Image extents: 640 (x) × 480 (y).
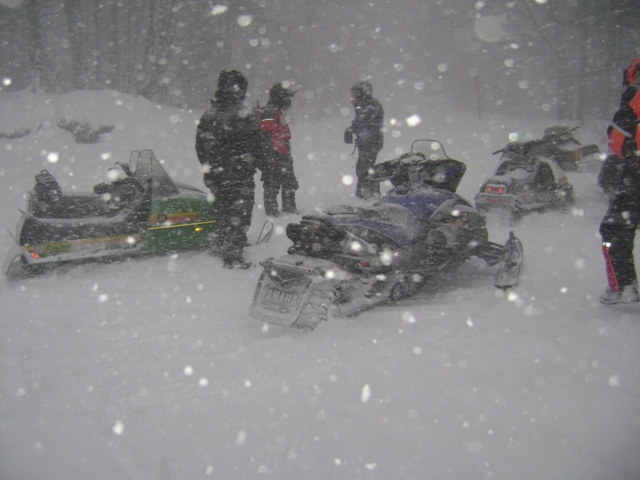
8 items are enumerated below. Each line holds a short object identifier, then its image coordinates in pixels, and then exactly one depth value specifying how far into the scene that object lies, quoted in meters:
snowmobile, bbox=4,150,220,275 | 4.20
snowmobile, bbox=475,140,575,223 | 5.74
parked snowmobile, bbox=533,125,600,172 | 8.35
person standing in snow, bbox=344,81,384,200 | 6.74
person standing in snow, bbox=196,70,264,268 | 4.60
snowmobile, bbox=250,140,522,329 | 2.95
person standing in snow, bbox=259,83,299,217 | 6.26
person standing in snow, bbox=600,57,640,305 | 2.78
